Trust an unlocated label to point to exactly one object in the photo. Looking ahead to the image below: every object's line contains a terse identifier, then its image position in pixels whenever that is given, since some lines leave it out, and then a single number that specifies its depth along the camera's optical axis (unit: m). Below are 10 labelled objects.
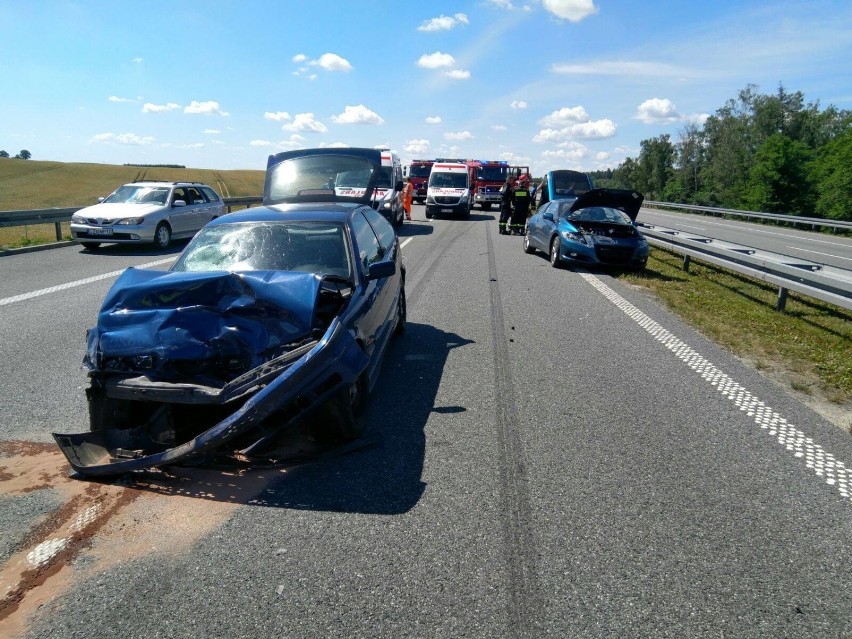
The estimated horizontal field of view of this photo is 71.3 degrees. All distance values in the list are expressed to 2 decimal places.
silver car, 14.70
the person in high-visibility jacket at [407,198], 25.81
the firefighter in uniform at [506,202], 20.64
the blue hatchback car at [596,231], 13.09
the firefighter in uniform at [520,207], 20.14
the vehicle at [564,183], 22.66
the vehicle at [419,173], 37.88
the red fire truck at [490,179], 35.16
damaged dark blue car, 3.65
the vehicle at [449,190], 28.39
